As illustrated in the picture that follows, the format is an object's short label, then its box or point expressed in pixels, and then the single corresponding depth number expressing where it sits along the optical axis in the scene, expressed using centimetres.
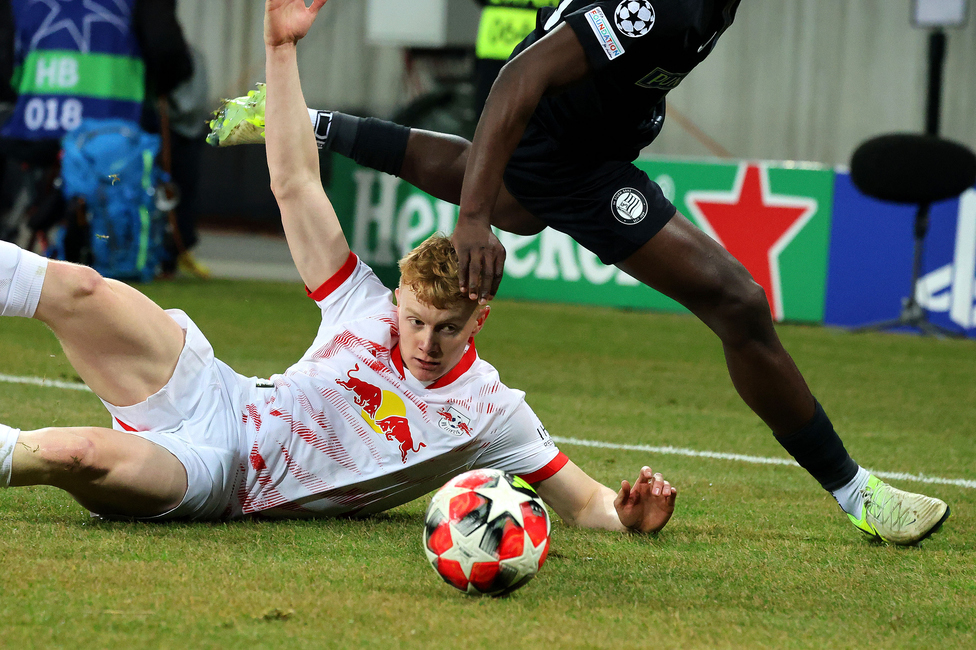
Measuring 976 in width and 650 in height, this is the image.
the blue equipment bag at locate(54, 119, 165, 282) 1861
